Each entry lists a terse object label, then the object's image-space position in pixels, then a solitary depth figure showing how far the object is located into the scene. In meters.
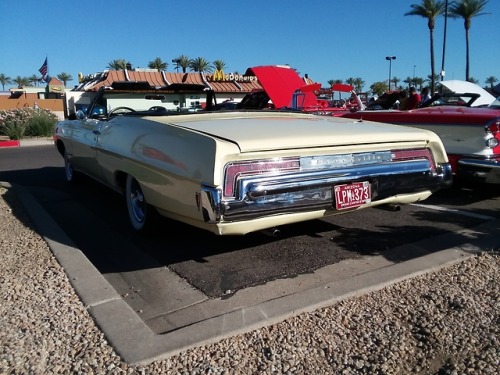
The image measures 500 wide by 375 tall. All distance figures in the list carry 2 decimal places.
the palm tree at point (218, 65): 61.88
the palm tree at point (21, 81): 91.69
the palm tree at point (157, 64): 63.40
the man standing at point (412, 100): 10.11
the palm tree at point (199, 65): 62.84
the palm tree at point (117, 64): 60.02
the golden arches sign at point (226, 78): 36.80
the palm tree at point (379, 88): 57.26
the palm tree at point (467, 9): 37.00
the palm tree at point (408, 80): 72.44
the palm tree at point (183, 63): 61.88
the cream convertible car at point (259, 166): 3.10
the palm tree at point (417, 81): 72.16
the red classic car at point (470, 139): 5.28
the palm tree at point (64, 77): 84.81
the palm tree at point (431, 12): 37.03
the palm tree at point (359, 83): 76.47
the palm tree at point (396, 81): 67.89
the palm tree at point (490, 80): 79.72
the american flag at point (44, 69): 30.12
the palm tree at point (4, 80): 89.28
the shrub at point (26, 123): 18.00
